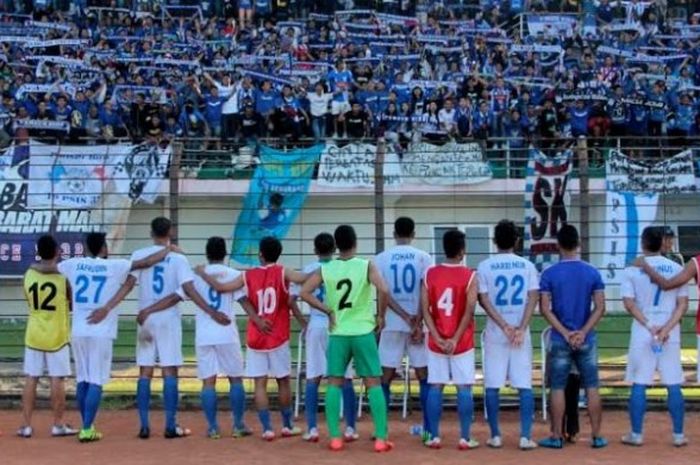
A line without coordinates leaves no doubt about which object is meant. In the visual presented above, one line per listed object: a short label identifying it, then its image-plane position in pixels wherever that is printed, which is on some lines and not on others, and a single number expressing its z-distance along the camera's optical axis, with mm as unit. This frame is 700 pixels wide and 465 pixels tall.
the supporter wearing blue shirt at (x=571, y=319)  10648
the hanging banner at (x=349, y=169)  19406
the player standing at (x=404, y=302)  11273
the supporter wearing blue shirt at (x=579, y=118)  24812
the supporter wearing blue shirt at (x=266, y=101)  24594
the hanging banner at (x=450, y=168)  20050
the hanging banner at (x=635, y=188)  18359
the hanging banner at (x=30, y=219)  19062
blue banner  19516
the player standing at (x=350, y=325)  10672
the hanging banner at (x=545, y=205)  15734
